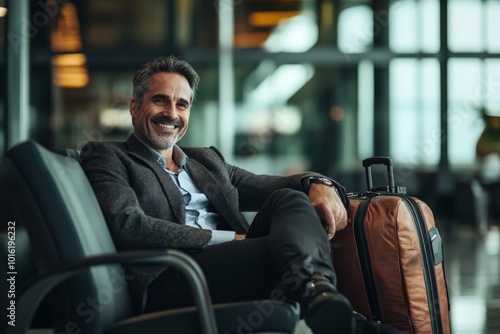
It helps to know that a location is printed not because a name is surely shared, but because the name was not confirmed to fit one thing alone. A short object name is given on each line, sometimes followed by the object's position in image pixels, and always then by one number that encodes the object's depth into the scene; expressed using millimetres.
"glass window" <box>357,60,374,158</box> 9602
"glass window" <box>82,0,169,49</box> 9117
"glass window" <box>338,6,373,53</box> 9531
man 1780
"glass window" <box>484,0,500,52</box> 10037
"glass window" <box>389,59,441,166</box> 9703
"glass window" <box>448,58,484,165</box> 9883
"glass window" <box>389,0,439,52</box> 9711
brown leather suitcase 2188
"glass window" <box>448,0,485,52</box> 9914
